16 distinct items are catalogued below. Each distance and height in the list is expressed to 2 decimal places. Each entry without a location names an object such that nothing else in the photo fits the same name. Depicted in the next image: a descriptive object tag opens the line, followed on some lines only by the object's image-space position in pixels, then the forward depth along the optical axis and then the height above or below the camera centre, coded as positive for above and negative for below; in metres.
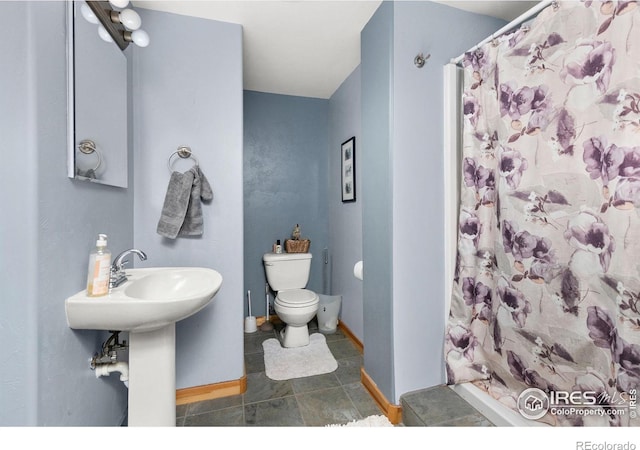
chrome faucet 1.17 -0.19
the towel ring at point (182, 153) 1.64 +0.46
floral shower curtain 0.96 +0.04
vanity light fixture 1.15 +0.94
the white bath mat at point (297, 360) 1.96 -1.01
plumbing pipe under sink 1.18 -0.60
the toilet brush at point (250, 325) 2.61 -0.90
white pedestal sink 0.99 -0.32
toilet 2.20 -0.56
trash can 2.61 -0.83
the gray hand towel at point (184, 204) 1.58 +0.15
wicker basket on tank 2.73 -0.17
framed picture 2.36 +0.52
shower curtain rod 1.16 +0.92
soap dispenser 1.04 -0.16
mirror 1.03 +0.54
